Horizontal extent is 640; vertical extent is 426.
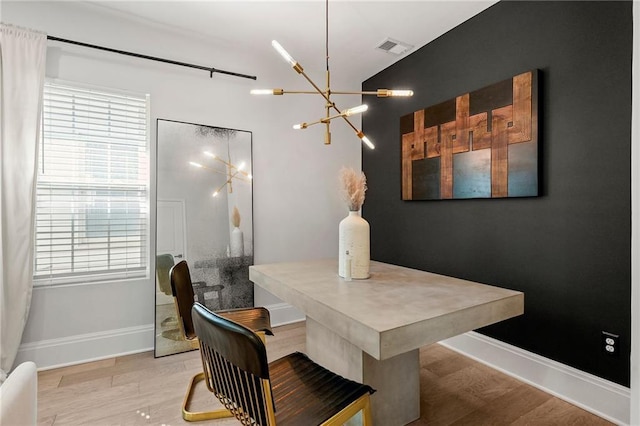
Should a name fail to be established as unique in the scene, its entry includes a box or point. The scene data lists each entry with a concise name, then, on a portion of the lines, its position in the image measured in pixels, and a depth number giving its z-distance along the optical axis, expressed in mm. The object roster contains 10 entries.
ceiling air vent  3010
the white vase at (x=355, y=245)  1852
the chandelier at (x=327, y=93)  1495
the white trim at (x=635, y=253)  1113
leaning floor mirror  2762
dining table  1191
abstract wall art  2205
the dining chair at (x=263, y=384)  951
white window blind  2420
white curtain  2174
